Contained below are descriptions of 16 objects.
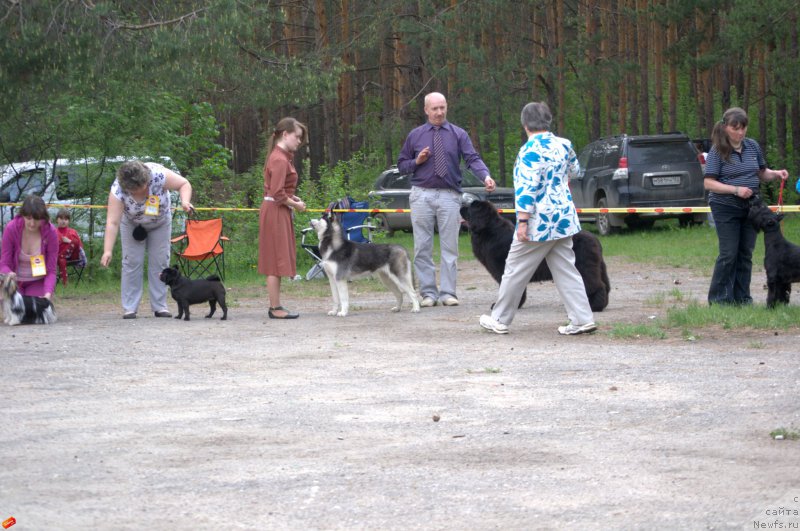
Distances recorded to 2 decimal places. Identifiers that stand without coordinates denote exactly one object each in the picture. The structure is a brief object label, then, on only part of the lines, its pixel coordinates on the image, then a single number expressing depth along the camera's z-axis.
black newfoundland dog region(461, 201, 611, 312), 11.13
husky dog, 11.68
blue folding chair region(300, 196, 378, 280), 16.67
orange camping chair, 16.64
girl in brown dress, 11.30
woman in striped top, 10.17
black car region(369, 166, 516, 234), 25.25
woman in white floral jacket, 9.06
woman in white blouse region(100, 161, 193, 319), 11.41
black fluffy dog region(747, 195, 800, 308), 9.90
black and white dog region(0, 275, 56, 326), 11.26
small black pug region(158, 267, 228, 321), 11.49
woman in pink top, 11.66
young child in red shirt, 15.84
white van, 17.38
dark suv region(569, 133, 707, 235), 23.17
